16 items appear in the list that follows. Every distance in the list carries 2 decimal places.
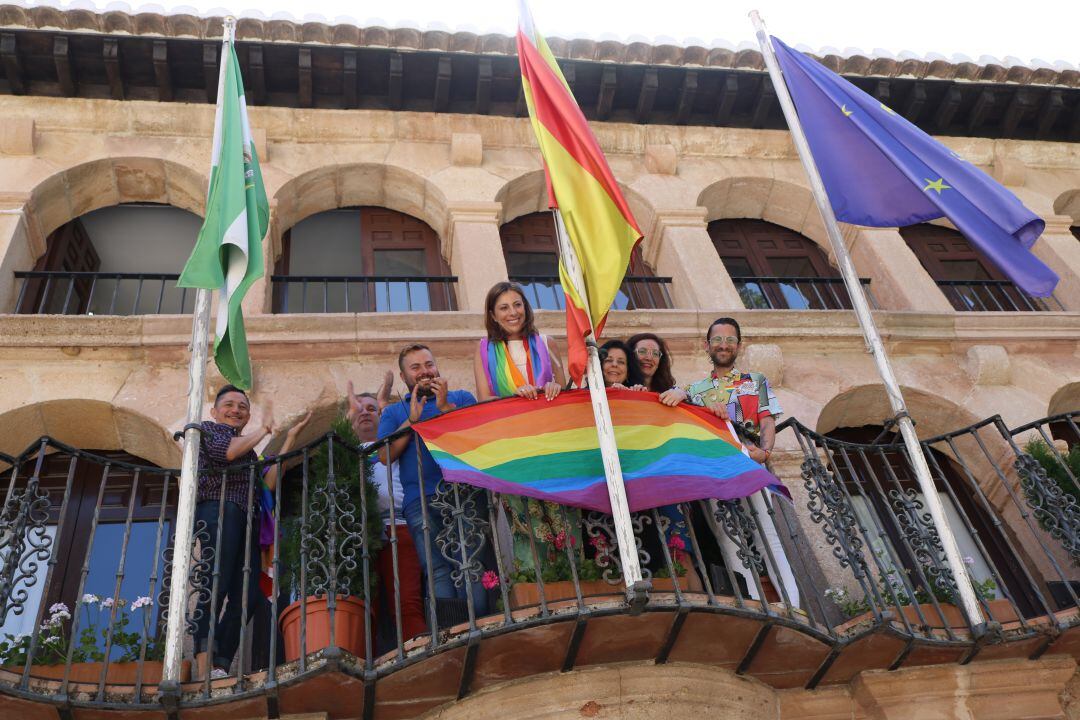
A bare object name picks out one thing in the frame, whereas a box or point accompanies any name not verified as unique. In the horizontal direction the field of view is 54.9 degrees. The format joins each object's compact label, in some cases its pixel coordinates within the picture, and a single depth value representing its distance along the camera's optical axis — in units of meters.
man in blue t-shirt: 5.76
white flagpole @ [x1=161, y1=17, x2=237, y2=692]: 4.96
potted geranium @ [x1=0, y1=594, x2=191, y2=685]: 5.29
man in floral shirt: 6.89
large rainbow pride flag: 5.76
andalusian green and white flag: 6.32
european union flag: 7.58
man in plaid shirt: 5.84
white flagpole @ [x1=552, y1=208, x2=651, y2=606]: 5.15
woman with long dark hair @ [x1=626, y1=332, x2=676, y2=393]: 6.83
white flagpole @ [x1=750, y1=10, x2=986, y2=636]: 5.92
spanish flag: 6.30
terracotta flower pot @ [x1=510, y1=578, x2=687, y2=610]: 5.50
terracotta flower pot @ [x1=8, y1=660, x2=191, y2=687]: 5.28
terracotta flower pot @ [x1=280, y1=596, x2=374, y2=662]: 5.46
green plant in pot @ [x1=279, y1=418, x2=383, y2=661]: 5.48
